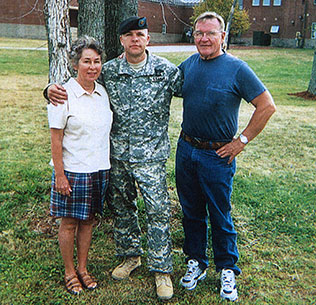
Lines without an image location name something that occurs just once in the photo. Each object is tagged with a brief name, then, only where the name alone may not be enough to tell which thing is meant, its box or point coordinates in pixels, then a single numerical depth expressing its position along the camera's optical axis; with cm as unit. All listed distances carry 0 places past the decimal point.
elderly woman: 264
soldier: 284
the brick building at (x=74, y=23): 3225
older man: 271
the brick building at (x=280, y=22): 4172
